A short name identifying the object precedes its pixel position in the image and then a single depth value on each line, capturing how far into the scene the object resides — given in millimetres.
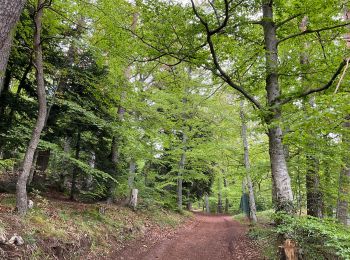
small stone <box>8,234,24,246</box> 4674
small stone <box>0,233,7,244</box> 4492
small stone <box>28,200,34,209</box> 6393
